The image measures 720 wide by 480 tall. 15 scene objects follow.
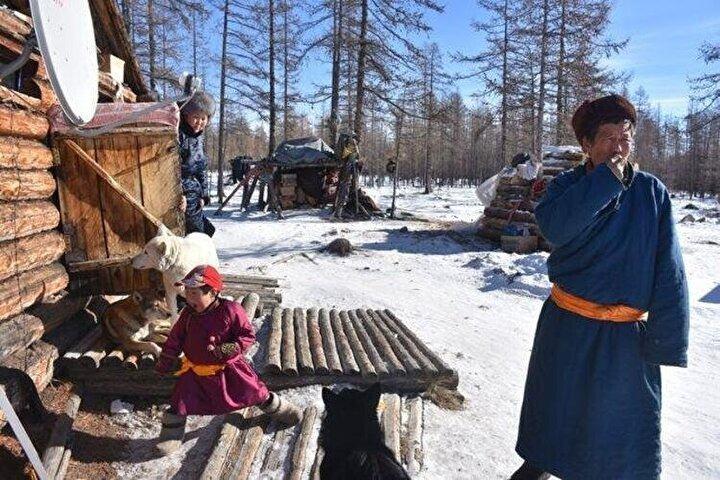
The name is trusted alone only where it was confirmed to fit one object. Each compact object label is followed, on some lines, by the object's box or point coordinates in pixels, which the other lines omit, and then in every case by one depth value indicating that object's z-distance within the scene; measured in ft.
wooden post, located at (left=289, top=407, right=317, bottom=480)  9.80
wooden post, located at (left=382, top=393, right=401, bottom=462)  10.67
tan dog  13.65
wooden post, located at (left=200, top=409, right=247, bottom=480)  9.54
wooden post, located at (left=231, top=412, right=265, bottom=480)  9.66
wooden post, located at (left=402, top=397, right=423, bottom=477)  10.30
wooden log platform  13.02
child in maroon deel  10.44
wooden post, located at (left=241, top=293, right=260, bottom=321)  18.16
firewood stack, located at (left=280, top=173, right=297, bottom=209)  58.65
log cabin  11.76
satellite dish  6.00
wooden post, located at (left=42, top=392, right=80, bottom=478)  9.50
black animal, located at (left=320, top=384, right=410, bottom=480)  5.29
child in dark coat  16.21
